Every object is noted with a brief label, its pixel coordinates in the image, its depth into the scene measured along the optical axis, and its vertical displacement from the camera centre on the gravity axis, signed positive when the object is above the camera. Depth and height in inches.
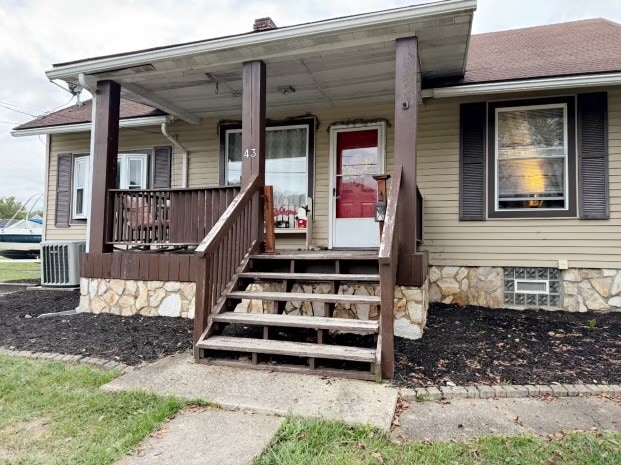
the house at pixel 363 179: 150.3 +34.7
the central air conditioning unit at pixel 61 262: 271.4 -15.7
